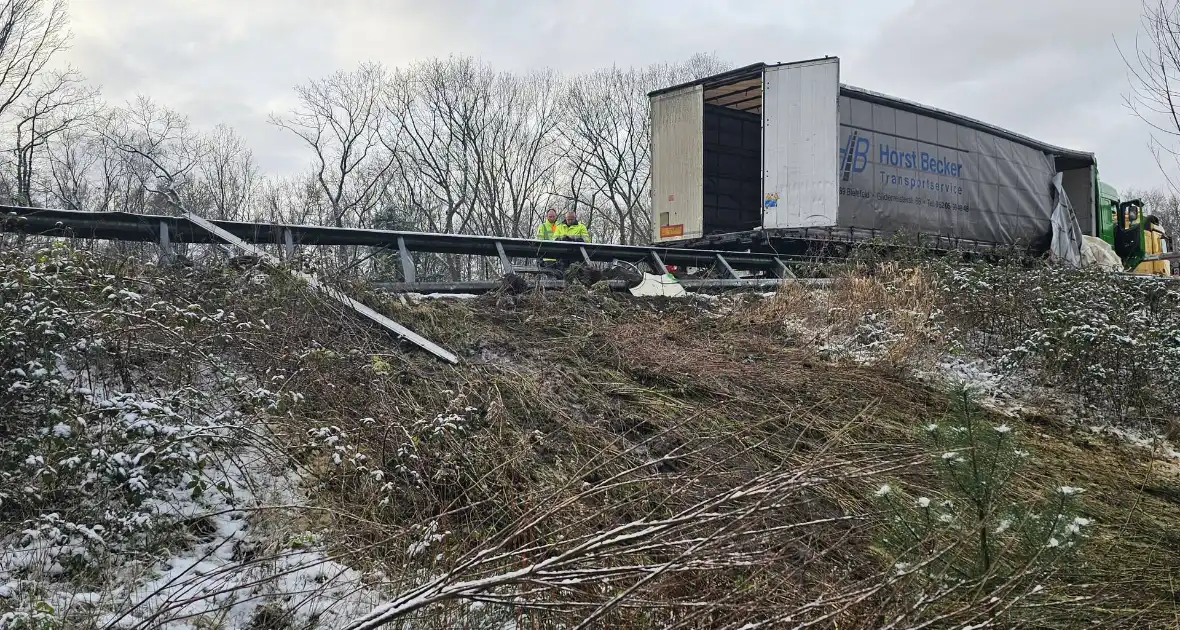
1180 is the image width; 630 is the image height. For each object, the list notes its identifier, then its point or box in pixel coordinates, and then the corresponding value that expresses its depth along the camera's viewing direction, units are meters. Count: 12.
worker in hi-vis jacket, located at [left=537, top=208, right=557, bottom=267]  13.24
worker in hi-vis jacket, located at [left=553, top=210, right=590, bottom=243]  12.99
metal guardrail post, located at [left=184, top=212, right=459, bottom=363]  5.54
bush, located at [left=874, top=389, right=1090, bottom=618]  2.80
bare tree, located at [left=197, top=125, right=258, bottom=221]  28.59
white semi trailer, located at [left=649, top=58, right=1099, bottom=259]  11.27
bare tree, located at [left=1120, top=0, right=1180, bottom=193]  7.09
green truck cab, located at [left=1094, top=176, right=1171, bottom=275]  16.45
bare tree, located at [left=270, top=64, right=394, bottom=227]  31.14
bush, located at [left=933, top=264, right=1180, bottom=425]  6.40
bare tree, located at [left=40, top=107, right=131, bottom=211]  23.44
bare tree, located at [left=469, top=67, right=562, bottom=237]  34.56
